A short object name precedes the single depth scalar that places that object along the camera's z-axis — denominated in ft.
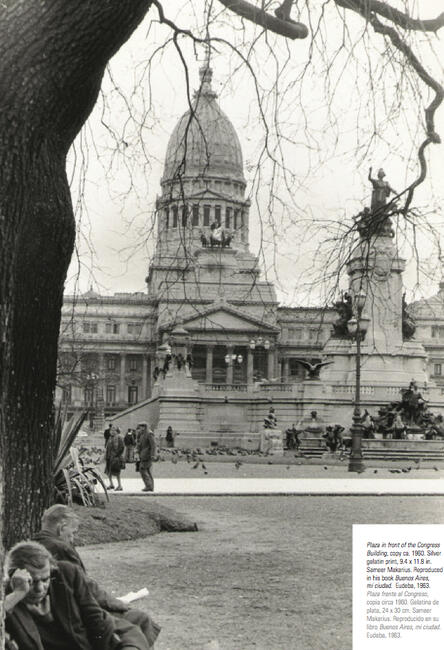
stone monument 173.06
